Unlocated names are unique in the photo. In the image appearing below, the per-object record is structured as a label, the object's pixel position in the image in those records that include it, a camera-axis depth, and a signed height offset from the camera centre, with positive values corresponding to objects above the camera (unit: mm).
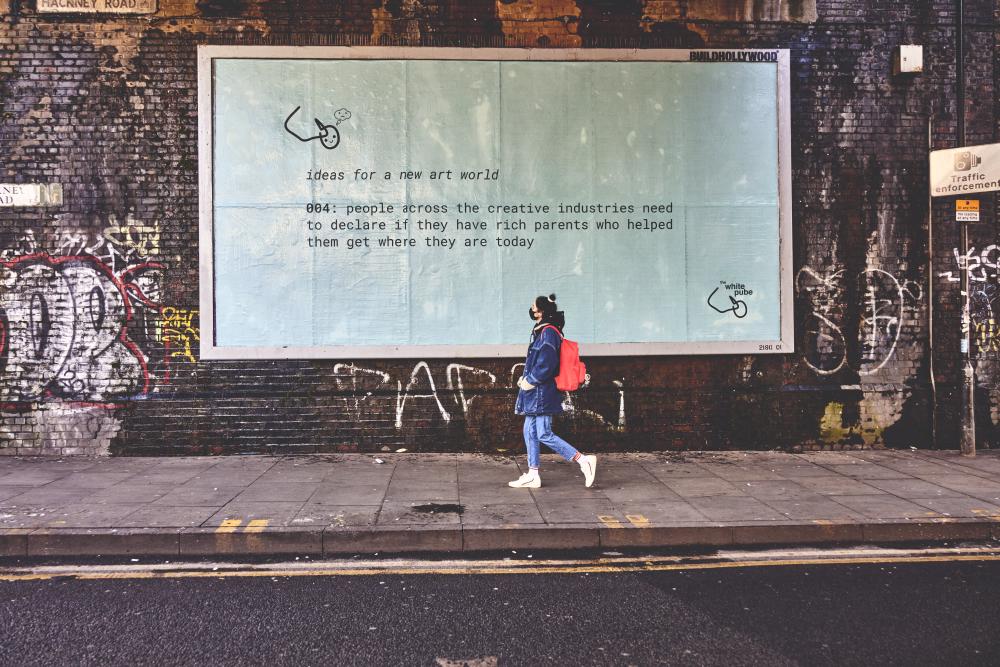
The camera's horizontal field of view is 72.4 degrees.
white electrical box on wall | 8570 +3349
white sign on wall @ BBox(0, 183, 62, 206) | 8195 +1683
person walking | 6633 -635
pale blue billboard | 8352 +1613
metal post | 8203 -722
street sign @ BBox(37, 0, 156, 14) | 8133 +3907
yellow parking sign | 8406 +1404
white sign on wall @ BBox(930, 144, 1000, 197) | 7922 +1847
